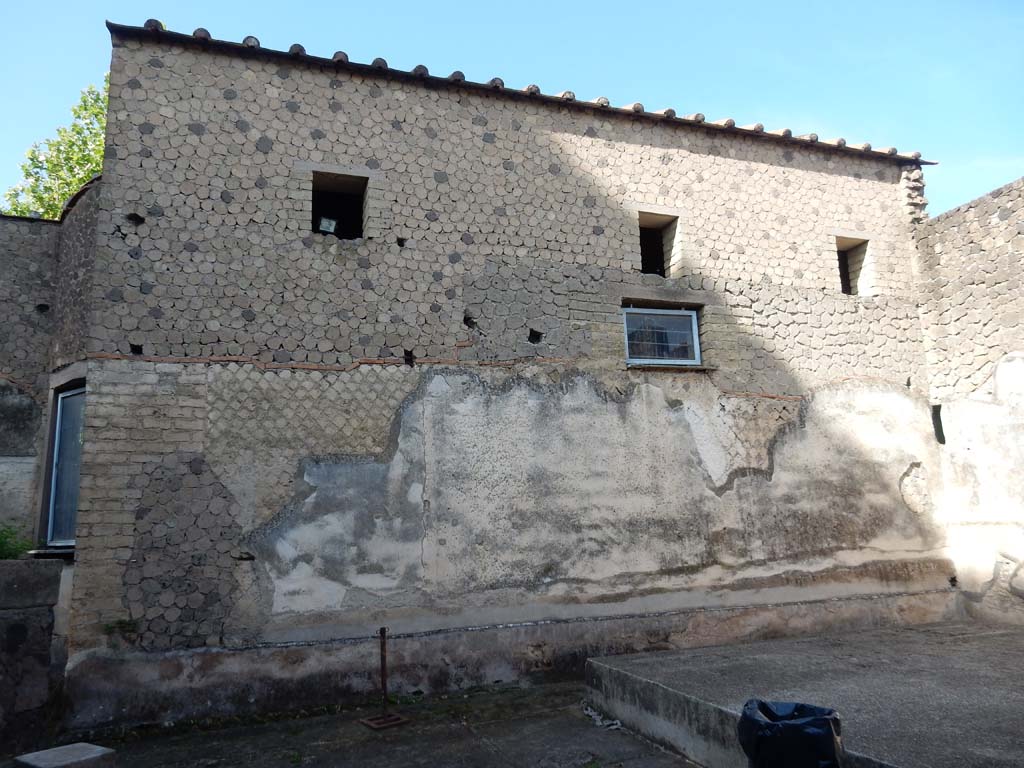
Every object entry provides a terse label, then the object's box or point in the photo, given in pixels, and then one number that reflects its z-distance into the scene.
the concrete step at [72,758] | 3.33
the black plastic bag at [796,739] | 2.53
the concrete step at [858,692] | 3.18
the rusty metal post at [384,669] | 4.92
